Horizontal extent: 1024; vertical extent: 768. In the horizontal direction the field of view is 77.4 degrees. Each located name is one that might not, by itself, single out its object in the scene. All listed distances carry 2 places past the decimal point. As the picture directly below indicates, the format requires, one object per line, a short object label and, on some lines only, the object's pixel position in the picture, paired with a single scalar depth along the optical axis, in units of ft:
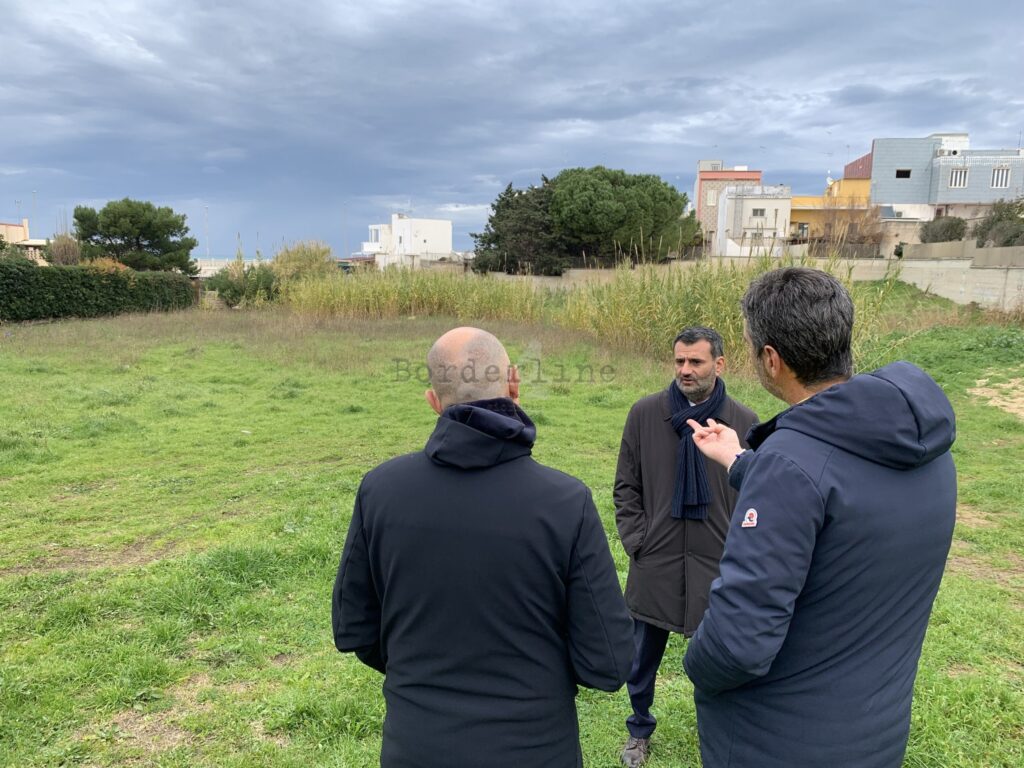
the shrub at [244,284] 74.75
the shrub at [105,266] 65.16
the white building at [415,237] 207.51
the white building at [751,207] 136.98
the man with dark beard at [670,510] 7.95
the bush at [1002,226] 81.41
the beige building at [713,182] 171.44
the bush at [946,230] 110.15
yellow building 127.65
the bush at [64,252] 88.12
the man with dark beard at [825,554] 3.98
